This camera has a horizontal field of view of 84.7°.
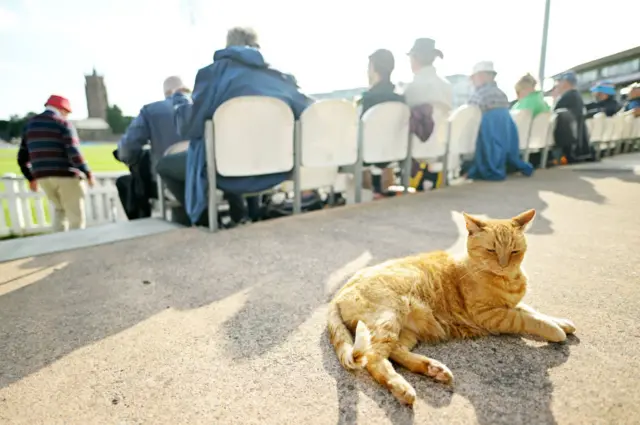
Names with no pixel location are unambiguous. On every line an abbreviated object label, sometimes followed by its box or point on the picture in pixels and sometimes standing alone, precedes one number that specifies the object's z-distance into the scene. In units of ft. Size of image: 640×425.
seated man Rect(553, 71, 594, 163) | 18.78
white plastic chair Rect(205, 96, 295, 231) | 7.63
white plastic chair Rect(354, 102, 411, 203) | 10.75
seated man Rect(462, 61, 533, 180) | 14.47
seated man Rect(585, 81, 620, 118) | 24.97
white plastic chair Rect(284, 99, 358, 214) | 9.11
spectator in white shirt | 12.41
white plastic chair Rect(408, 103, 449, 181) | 12.40
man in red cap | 11.07
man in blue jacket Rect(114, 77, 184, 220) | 10.53
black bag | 10.26
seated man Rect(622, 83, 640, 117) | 26.42
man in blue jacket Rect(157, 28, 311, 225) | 7.67
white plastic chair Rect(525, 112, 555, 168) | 16.66
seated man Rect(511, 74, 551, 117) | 17.01
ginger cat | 3.26
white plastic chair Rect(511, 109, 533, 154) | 15.74
